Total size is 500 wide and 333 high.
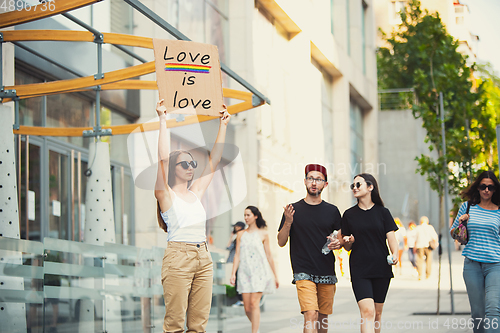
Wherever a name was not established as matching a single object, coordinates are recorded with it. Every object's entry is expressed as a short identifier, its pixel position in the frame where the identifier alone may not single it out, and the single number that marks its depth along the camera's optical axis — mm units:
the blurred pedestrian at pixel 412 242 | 21225
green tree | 14086
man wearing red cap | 6559
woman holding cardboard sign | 5062
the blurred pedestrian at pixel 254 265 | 9047
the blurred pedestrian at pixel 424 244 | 19766
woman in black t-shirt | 6477
